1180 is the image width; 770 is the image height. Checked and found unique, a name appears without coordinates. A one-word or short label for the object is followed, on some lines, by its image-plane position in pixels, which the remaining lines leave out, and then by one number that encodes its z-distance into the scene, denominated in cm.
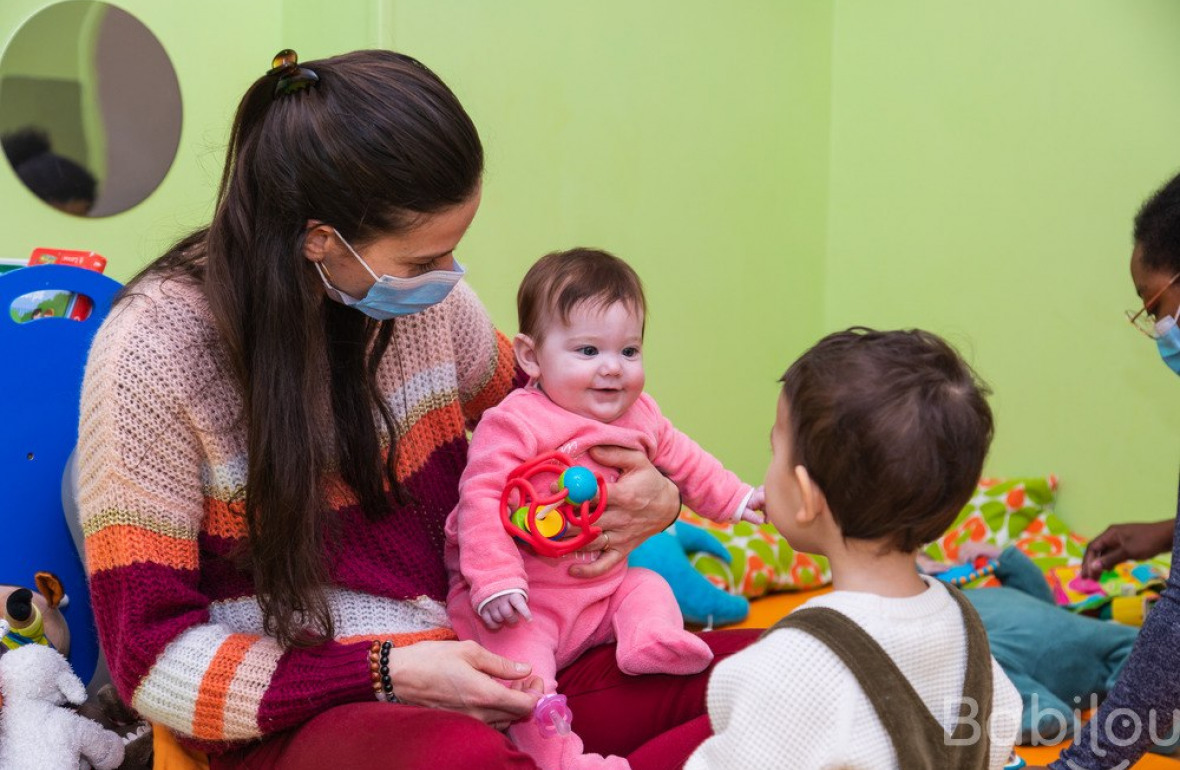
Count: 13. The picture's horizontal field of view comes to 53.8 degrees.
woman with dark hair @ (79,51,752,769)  151
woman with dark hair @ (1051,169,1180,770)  177
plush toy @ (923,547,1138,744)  272
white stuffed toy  170
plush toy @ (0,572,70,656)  176
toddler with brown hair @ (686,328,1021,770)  124
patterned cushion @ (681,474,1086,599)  345
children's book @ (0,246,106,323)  200
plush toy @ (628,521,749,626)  314
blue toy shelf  188
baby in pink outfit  176
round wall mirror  290
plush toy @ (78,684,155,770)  190
